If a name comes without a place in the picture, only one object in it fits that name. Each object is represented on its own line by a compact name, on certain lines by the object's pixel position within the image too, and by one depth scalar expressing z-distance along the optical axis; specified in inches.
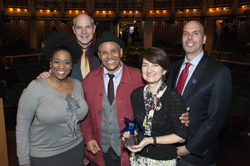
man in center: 83.3
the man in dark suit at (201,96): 73.9
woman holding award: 65.8
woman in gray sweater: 74.5
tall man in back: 103.3
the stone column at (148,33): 647.3
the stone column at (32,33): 608.4
